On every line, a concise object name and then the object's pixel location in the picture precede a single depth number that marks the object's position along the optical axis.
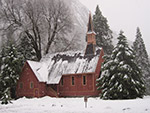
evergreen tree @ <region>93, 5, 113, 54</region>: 44.66
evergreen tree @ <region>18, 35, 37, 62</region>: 39.75
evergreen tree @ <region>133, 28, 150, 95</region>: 42.81
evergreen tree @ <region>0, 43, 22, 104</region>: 32.25
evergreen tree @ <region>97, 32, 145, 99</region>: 23.83
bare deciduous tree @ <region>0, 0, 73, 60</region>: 38.66
